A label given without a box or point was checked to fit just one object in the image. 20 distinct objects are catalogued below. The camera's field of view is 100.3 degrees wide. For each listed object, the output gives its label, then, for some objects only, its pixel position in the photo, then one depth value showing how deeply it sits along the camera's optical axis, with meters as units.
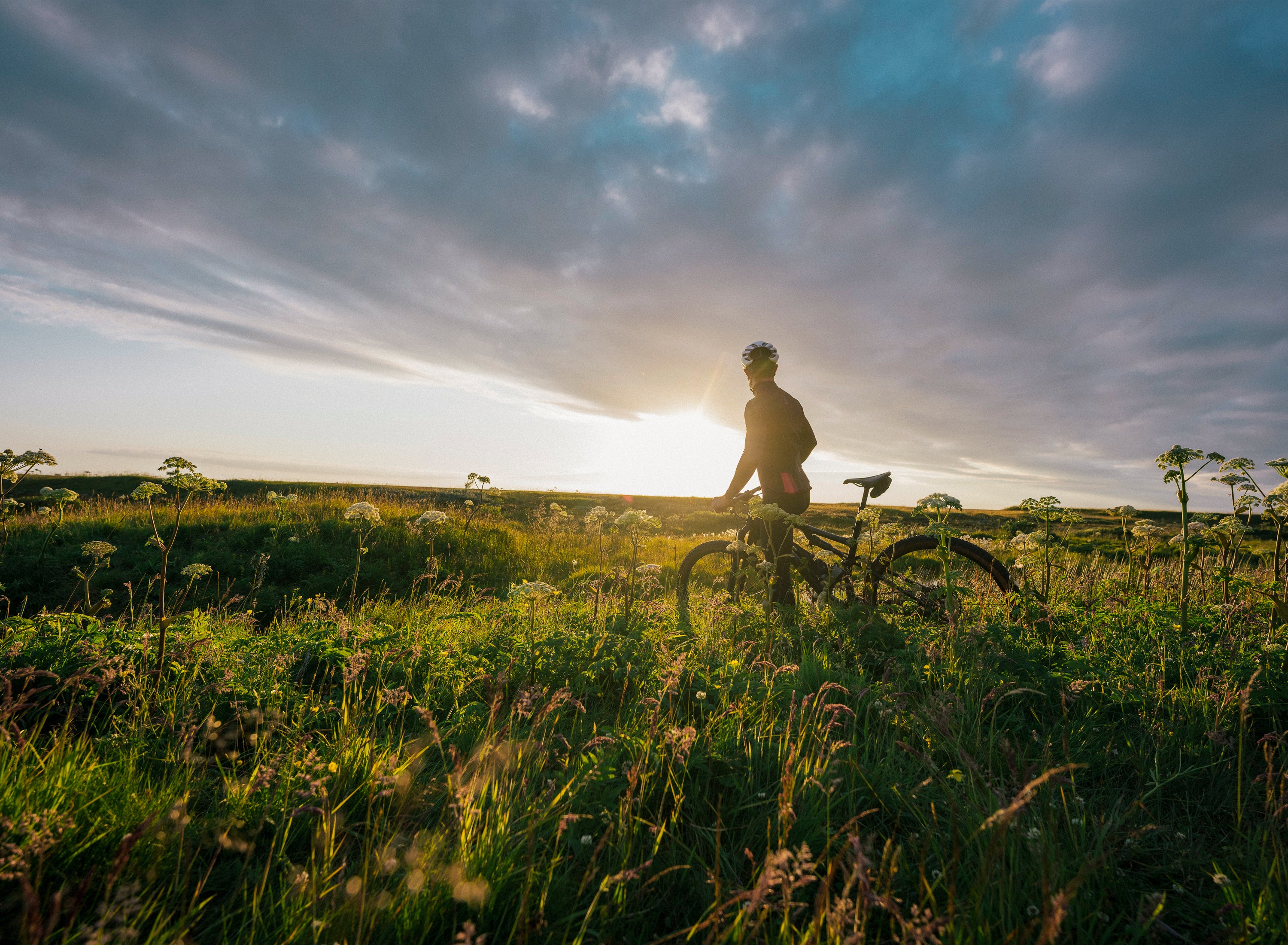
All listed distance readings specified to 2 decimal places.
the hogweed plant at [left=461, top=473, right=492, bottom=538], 8.93
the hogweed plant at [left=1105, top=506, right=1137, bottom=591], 6.18
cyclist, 6.55
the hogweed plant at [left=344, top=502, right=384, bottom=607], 5.64
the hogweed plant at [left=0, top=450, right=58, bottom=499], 4.16
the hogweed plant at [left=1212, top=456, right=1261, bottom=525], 4.86
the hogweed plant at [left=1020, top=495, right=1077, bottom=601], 5.23
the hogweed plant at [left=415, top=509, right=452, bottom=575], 6.66
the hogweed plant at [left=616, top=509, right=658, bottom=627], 5.41
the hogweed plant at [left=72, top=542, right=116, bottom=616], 4.71
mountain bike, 5.52
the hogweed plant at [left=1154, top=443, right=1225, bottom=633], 4.72
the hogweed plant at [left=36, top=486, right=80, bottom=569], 7.59
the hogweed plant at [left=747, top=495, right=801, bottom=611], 4.65
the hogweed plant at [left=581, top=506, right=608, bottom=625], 5.97
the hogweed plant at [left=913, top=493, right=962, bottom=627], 4.20
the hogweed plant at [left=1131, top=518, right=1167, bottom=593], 5.73
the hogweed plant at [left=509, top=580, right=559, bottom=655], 4.25
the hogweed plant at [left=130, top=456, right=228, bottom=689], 3.51
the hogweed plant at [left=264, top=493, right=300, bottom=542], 12.32
